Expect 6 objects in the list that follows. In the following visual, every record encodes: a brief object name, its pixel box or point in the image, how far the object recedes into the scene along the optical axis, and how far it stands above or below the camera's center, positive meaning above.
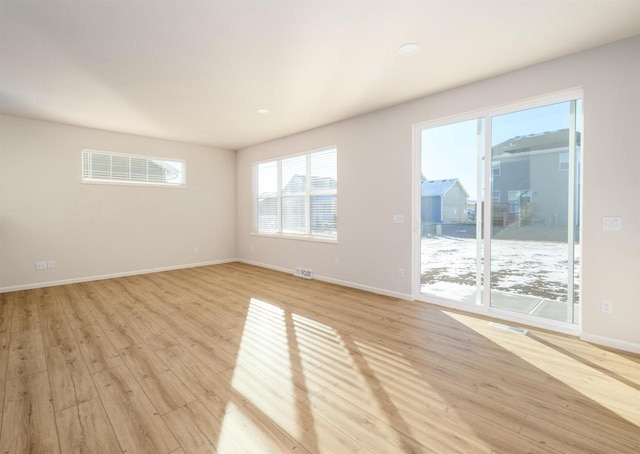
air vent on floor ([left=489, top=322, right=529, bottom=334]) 2.95 -1.12
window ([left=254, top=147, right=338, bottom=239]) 5.13 +0.49
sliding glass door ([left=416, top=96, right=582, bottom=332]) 2.96 +0.09
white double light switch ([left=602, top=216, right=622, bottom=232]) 2.59 -0.05
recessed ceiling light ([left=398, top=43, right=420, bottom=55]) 2.61 +1.54
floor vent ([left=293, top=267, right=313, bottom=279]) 5.35 -0.97
